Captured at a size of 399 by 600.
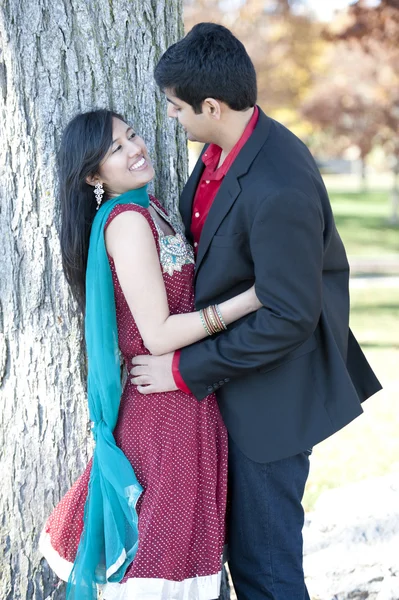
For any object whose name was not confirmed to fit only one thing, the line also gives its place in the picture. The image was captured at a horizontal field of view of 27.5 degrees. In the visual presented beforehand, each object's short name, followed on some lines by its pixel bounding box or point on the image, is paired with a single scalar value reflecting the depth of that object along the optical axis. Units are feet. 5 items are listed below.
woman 7.84
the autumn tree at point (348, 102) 72.49
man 7.37
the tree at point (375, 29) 35.91
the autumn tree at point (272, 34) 67.26
